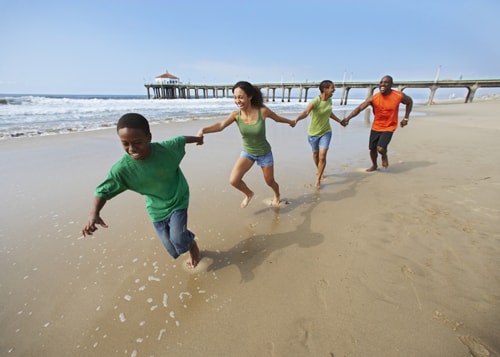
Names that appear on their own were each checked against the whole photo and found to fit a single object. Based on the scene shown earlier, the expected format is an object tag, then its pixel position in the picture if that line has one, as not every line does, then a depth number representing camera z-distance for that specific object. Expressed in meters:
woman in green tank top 3.03
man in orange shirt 4.83
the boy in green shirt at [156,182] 1.74
